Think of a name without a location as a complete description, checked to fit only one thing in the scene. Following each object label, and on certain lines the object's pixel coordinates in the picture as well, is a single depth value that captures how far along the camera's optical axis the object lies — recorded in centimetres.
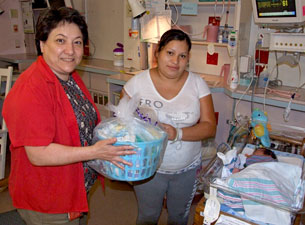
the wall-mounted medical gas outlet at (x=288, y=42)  218
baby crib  96
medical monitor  201
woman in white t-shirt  148
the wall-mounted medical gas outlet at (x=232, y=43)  243
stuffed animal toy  155
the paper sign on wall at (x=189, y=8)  281
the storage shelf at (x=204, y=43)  258
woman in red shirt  102
